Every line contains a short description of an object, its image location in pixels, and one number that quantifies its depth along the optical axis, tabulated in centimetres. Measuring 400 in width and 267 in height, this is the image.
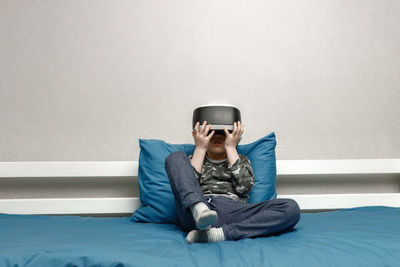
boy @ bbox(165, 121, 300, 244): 92
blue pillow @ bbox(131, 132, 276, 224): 125
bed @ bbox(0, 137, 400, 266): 73
